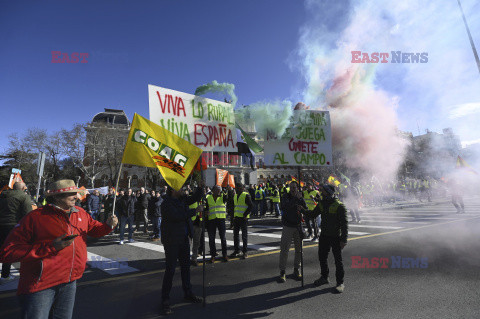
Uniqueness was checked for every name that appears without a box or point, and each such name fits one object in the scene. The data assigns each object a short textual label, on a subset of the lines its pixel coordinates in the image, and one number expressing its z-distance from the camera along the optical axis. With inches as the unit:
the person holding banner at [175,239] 145.0
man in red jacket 79.4
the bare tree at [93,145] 1296.8
